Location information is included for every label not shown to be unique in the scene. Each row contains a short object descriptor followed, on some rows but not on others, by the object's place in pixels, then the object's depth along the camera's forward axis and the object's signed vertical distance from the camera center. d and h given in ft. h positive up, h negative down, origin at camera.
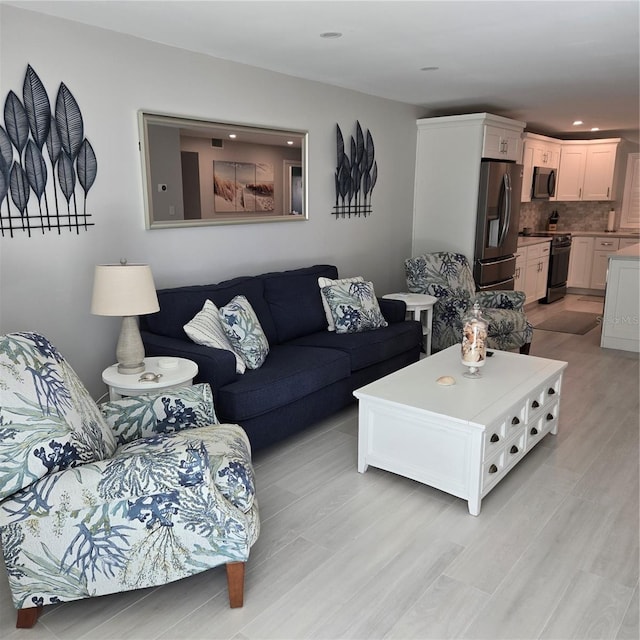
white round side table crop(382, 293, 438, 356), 15.11 -2.81
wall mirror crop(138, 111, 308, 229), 11.35 +0.60
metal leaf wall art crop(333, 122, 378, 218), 15.78 +0.73
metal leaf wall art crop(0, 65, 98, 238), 9.14 +0.58
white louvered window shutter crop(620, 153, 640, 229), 25.71 +0.46
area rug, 20.13 -4.43
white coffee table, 8.39 -3.51
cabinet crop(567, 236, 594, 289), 26.07 -2.67
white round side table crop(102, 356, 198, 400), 8.61 -2.81
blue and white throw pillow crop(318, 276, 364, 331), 13.43 -2.43
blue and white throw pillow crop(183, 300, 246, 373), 10.00 -2.37
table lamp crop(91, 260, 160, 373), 8.69 -1.57
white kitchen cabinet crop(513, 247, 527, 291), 21.82 -2.59
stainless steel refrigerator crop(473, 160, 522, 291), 18.04 -0.64
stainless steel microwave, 23.67 +0.84
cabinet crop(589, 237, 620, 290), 25.49 -2.46
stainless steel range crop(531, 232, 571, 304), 24.61 -2.79
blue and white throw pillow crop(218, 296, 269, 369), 10.49 -2.53
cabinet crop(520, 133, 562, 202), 22.57 +2.02
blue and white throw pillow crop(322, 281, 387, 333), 13.06 -2.51
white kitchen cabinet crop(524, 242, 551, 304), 22.82 -2.84
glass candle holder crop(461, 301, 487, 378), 9.82 -2.45
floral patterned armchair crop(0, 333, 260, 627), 5.62 -3.14
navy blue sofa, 9.57 -3.09
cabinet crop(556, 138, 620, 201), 24.79 +1.50
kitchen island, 16.99 -3.03
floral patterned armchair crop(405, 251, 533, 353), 15.43 -2.86
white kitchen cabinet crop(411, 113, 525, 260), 17.84 +0.72
